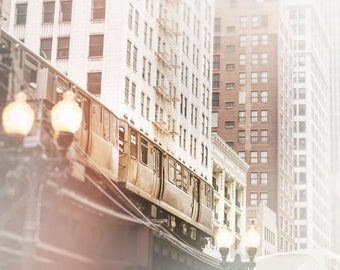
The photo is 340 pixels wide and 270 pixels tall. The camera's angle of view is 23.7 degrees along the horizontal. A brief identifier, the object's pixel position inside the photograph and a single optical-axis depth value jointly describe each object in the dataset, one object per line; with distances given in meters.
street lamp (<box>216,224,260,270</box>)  28.83
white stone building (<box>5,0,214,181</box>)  54.53
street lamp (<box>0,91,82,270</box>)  16.00
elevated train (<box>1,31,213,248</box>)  26.34
